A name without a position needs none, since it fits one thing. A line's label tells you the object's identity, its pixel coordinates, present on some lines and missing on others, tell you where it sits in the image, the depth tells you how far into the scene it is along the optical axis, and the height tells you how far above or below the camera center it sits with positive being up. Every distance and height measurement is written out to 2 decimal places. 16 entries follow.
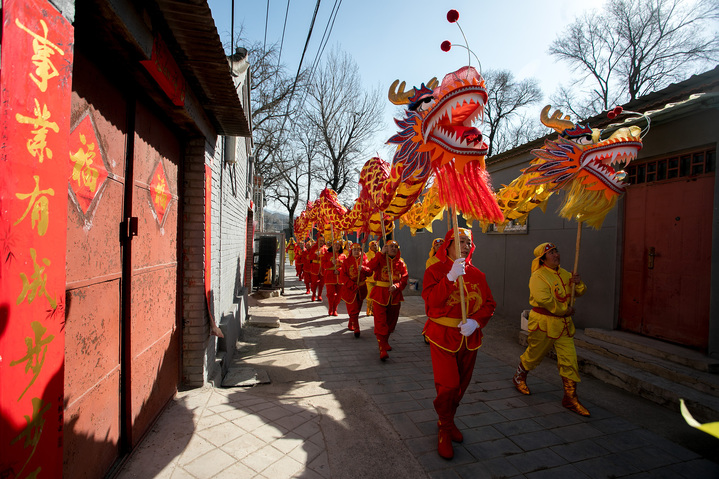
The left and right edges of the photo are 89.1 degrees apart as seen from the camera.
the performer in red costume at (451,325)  3.04 -0.76
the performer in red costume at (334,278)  9.00 -1.09
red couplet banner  1.15 -0.01
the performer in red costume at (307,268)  12.19 -1.17
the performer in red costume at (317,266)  11.15 -0.99
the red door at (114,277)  1.97 -0.32
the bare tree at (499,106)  23.11 +8.60
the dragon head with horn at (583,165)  3.89 +0.85
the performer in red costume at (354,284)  7.15 -0.99
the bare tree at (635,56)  14.23 +7.89
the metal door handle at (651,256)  5.20 -0.19
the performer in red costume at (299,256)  15.41 -1.03
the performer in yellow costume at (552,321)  3.88 -0.90
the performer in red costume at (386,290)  5.61 -0.86
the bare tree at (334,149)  20.92 +5.29
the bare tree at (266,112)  13.06 +4.69
